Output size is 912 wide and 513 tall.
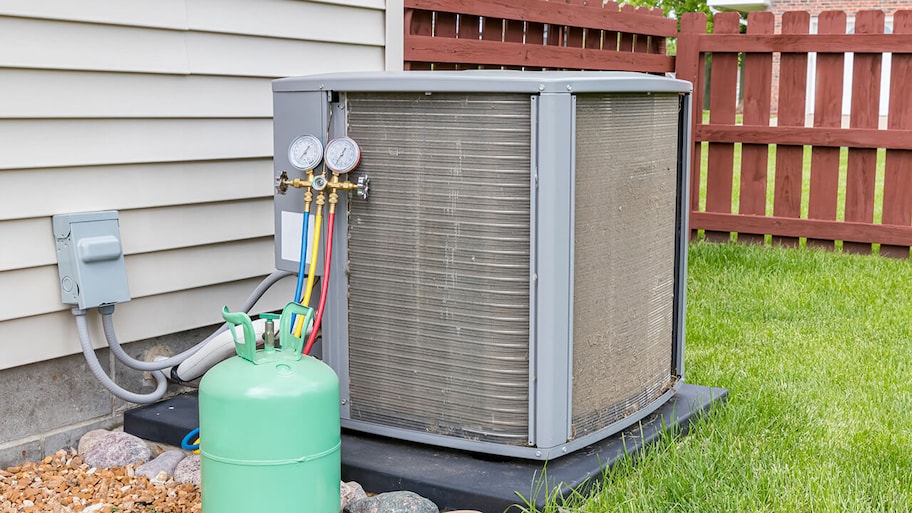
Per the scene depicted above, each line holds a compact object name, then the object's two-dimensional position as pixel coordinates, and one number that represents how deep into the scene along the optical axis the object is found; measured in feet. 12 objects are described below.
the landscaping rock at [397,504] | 7.02
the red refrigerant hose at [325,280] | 7.93
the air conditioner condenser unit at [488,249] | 7.49
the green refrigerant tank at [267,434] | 6.61
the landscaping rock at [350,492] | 7.58
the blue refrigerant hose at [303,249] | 8.12
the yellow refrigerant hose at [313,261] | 7.96
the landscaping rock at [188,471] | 8.16
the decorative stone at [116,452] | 8.54
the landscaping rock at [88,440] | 8.76
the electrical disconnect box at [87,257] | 8.39
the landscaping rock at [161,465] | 8.33
